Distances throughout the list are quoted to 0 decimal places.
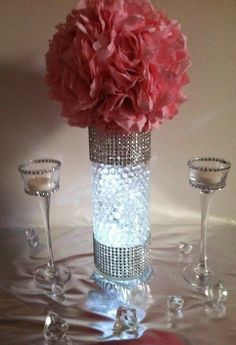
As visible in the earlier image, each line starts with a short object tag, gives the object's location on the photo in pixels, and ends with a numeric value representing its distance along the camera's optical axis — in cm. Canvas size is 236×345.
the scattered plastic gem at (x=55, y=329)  61
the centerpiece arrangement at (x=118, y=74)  58
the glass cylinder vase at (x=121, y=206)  68
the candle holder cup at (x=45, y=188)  72
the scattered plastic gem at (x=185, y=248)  88
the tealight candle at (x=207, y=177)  70
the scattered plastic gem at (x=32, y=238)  92
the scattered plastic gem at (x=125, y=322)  62
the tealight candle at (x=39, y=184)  72
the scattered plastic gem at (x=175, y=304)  67
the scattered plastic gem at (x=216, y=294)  69
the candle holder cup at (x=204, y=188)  70
